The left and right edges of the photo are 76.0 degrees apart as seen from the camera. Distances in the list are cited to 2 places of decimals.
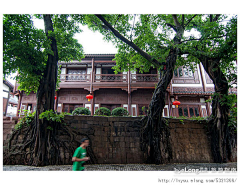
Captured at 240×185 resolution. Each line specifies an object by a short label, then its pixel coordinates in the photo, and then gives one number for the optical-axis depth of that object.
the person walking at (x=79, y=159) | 3.04
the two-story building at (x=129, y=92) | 11.28
